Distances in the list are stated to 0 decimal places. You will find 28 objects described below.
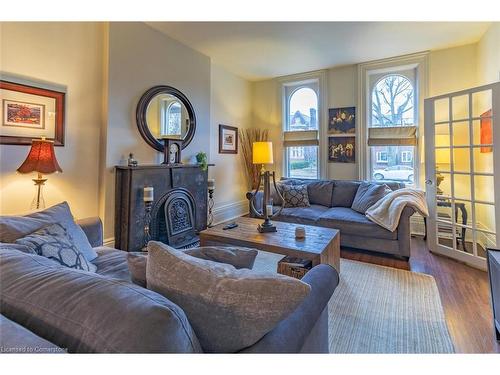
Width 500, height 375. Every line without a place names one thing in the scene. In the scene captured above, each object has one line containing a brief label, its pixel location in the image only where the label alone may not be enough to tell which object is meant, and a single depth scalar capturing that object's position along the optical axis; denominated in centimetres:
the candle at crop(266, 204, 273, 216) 262
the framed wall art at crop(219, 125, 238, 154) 467
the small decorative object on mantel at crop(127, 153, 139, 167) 296
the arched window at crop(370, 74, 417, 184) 418
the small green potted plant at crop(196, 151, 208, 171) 389
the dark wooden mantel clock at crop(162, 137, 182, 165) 338
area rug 162
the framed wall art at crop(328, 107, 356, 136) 447
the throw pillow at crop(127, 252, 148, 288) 100
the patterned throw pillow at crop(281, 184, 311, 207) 397
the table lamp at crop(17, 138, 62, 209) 212
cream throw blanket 289
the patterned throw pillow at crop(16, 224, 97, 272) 134
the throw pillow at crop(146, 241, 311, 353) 76
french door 272
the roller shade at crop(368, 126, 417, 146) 403
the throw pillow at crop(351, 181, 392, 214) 342
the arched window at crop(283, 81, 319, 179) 496
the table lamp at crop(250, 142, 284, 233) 329
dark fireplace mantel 293
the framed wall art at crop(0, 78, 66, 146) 221
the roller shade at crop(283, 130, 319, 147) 488
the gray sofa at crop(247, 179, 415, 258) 300
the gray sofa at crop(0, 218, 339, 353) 60
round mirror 319
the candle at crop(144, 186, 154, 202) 282
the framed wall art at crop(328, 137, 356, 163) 450
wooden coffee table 210
